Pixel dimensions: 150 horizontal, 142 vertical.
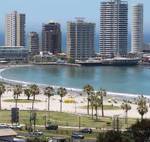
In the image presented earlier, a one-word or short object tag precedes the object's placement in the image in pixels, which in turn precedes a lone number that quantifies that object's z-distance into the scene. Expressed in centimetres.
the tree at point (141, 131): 2954
